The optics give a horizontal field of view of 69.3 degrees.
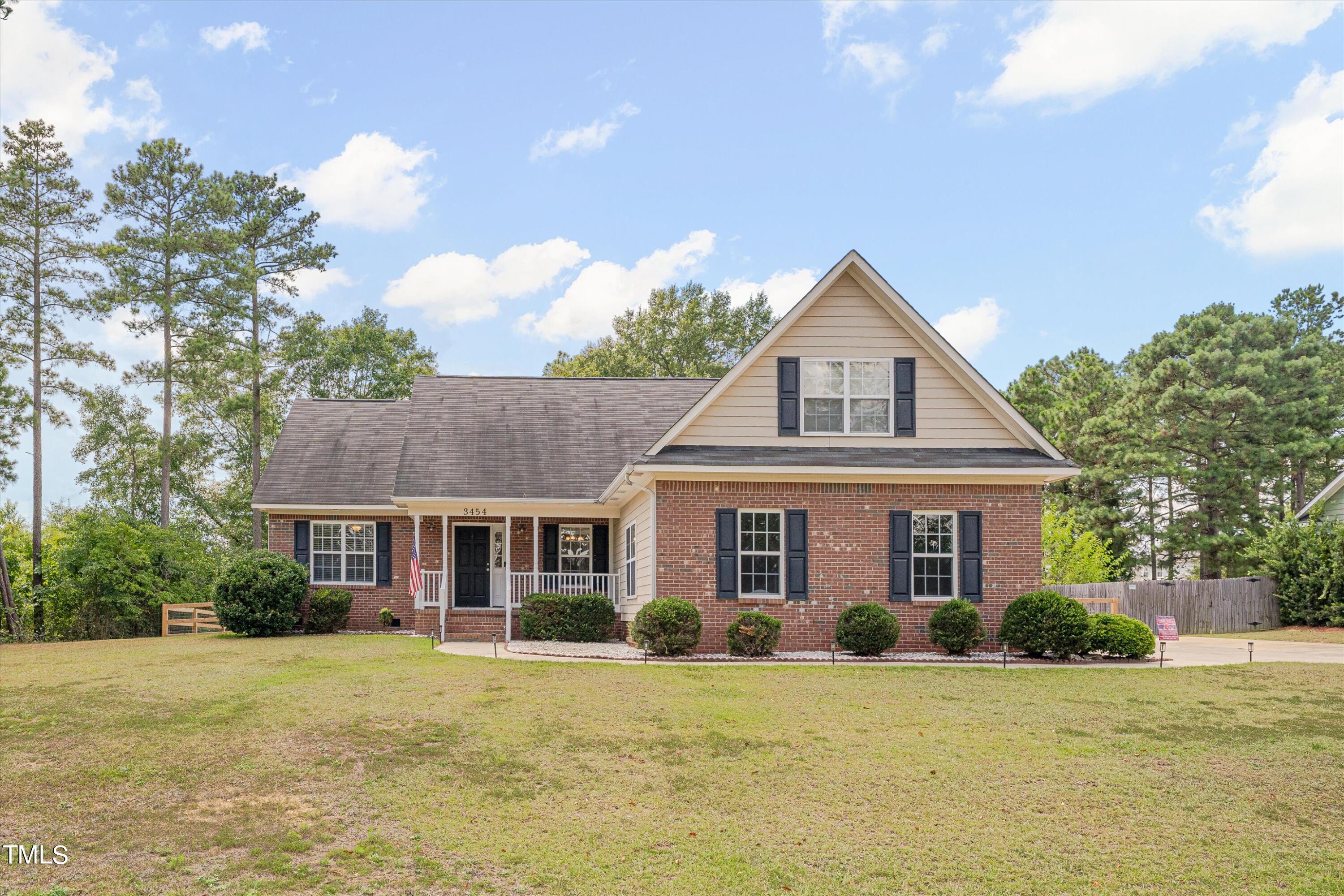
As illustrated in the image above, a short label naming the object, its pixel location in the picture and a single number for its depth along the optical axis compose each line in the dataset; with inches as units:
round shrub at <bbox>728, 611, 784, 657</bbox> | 634.8
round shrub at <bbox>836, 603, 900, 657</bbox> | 633.6
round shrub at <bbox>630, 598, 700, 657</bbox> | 629.9
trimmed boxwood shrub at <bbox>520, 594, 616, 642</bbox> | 778.8
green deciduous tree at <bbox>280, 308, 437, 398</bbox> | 1601.9
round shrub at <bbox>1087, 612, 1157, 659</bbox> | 642.2
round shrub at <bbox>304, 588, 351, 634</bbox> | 906.7
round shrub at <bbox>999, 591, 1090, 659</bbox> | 629.9
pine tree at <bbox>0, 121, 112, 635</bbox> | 1074.7
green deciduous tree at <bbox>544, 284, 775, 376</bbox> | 1895.9
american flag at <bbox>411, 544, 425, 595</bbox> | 764.9
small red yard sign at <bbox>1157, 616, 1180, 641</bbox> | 779.4
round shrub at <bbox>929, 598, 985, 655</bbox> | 647.8
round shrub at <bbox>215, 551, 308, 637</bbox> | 864.9
